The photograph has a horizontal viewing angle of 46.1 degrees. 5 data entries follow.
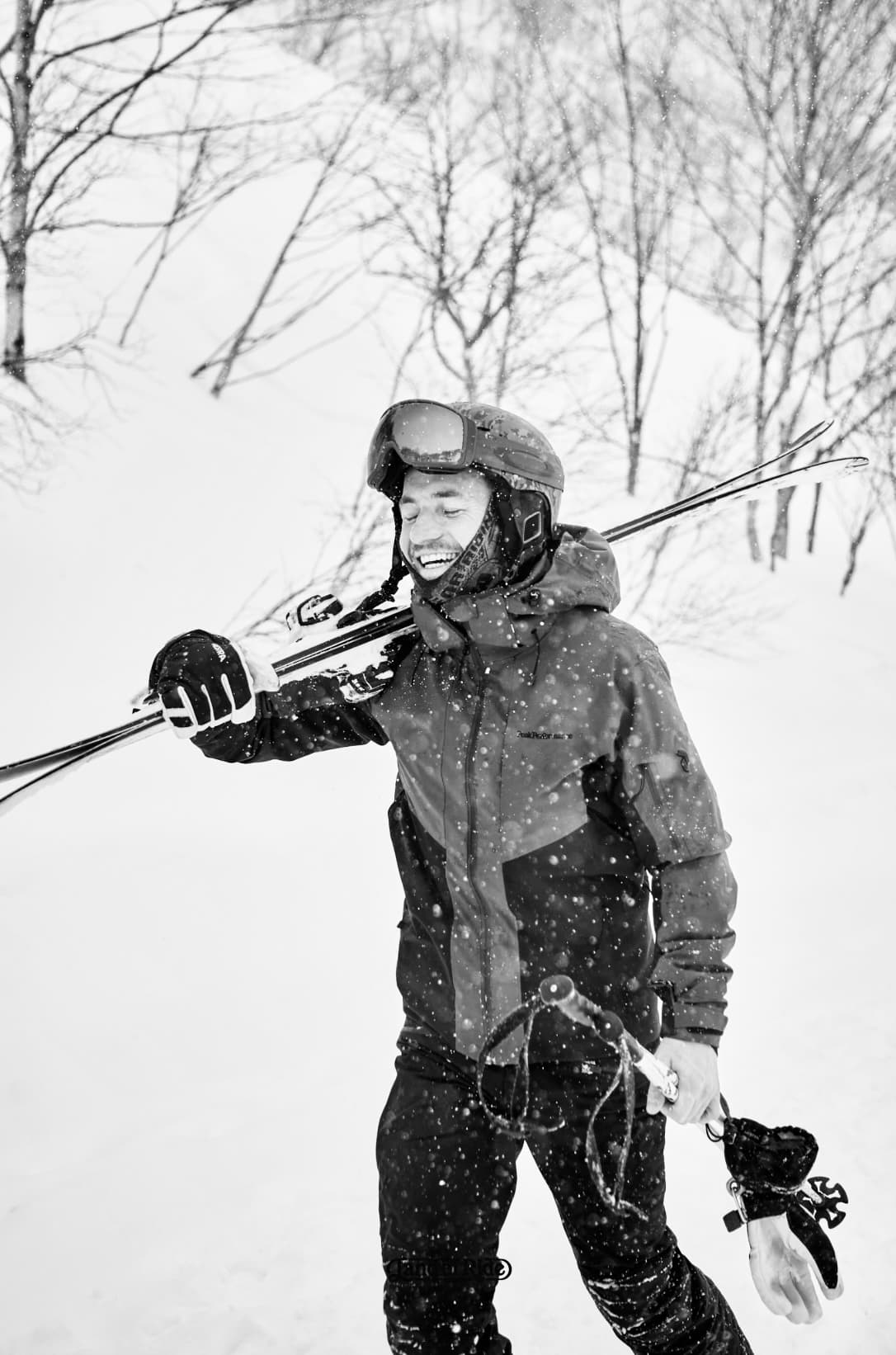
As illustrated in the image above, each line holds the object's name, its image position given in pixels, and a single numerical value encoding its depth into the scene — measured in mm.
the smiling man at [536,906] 1823
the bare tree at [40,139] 4848
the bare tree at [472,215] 7707
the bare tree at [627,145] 9438
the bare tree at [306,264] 7719
